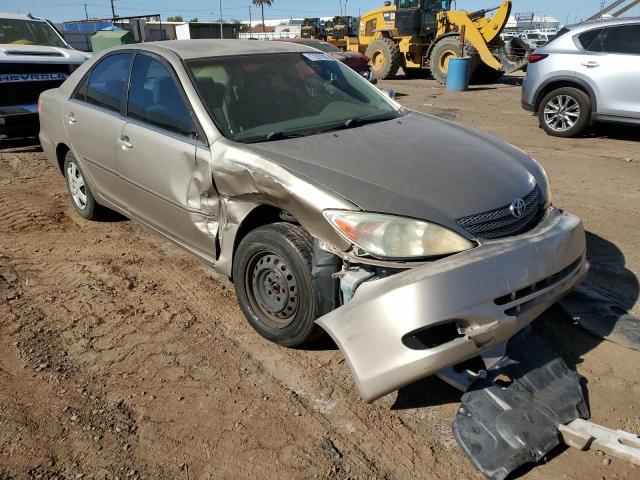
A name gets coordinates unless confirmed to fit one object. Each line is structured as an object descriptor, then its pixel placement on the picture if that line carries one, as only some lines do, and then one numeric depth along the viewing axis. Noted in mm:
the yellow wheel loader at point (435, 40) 15414
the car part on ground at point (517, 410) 2227
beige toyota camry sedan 2266
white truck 7520
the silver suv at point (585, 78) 7445
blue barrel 14961
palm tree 86094
